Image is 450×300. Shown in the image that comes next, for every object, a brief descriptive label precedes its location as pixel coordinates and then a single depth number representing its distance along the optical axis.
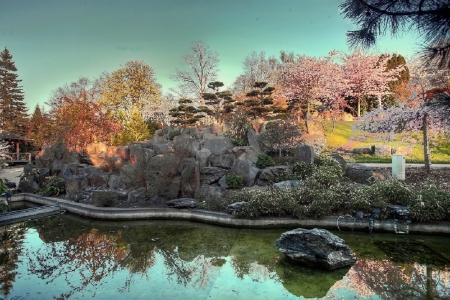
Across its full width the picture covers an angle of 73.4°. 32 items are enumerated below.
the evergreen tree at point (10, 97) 30.41
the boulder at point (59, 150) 13.16
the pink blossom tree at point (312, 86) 18.52
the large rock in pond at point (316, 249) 4.55
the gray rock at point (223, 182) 9.39
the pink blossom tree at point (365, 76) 20.61
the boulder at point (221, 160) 10.59
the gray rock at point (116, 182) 10.11
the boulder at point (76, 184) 9.81
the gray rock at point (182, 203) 7.82
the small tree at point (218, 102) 20.14
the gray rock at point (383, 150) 13.94
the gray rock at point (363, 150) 14.38
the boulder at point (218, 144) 12.68
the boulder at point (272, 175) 9.37
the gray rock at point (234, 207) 6.98
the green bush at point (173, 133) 17.20
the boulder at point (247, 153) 11.23
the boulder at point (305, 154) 10.03
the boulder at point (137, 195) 8.61
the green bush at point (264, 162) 10.59
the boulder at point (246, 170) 9.52
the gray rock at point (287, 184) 8.46
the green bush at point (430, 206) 6.17
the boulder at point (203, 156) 10.57
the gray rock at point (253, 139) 11.94
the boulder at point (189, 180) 8.72
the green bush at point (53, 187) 10.33
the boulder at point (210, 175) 9.50
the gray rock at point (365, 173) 9.20
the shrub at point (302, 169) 9.48
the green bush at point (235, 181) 9.16
